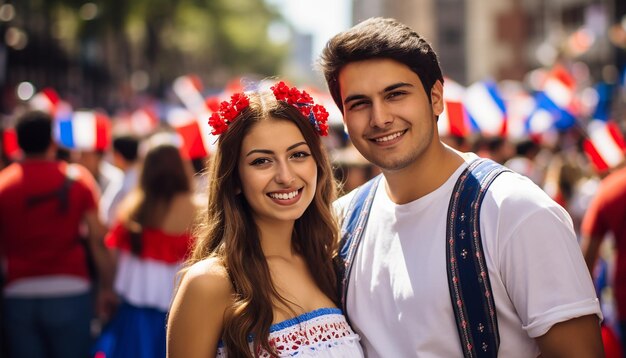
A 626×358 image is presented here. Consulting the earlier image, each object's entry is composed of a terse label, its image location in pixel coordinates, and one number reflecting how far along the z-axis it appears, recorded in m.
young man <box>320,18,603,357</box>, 3.01
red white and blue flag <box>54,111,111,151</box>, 8.98
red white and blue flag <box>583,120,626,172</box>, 6.83
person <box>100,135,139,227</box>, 8.05
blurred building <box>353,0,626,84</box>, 28.08
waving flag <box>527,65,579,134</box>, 13.45
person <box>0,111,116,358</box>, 6.34
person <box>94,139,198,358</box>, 6.25
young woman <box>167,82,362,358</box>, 3.27
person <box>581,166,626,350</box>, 5.56
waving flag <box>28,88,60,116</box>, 10.04
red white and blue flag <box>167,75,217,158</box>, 7.60
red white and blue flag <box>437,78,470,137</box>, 8.65
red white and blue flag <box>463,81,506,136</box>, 11.15
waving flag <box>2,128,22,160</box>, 8.57
